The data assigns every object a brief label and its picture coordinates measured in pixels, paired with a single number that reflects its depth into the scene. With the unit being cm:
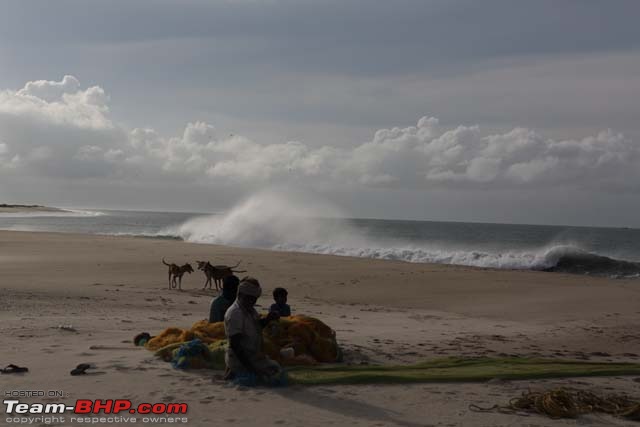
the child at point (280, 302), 896
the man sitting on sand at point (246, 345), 677
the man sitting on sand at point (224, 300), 855
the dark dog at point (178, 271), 1716
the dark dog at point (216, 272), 1666
